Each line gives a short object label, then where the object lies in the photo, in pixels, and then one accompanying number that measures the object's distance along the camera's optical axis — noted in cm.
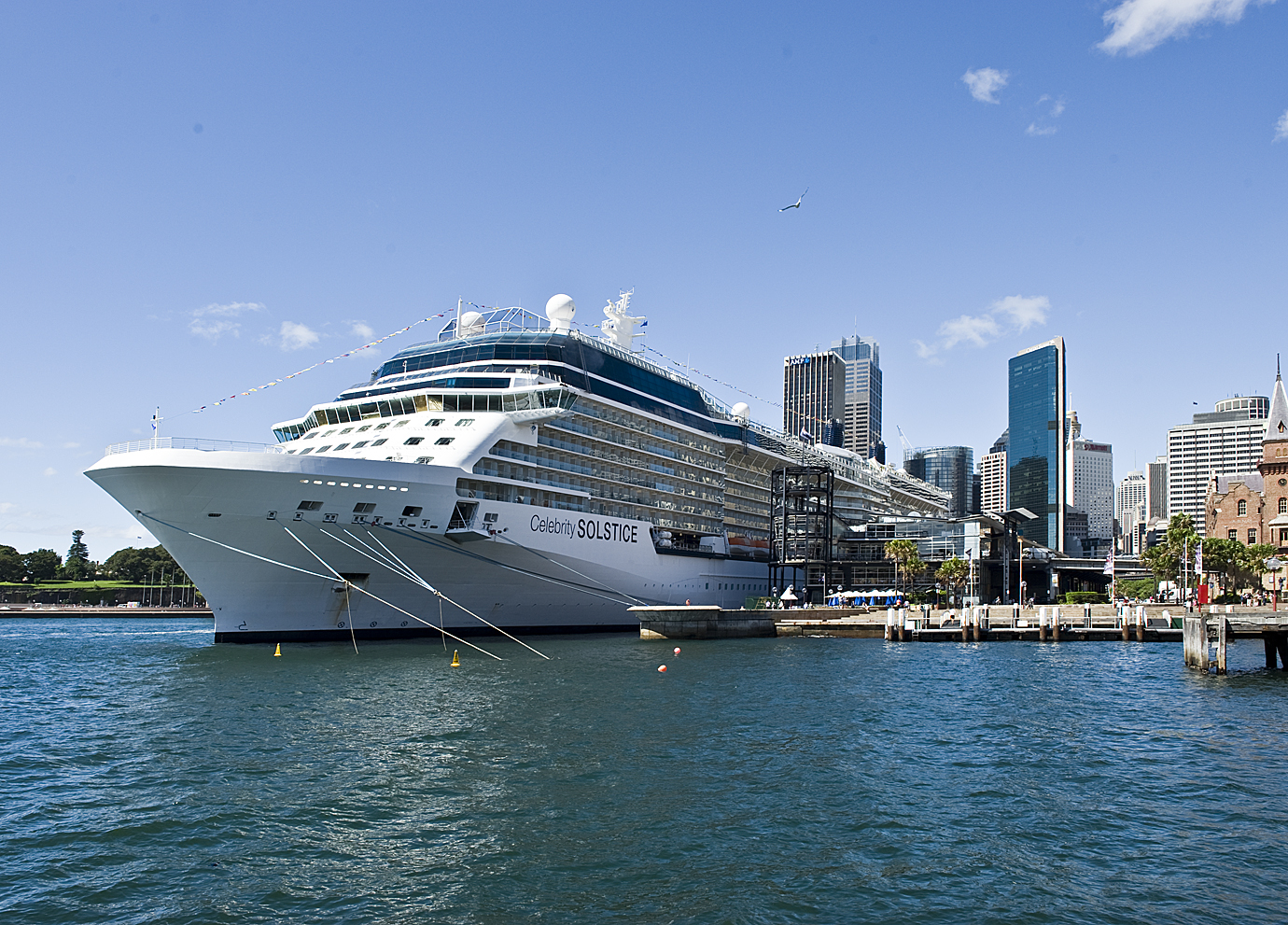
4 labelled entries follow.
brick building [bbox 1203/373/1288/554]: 8725
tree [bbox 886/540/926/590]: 8288
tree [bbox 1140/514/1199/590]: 7531
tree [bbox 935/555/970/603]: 8431
